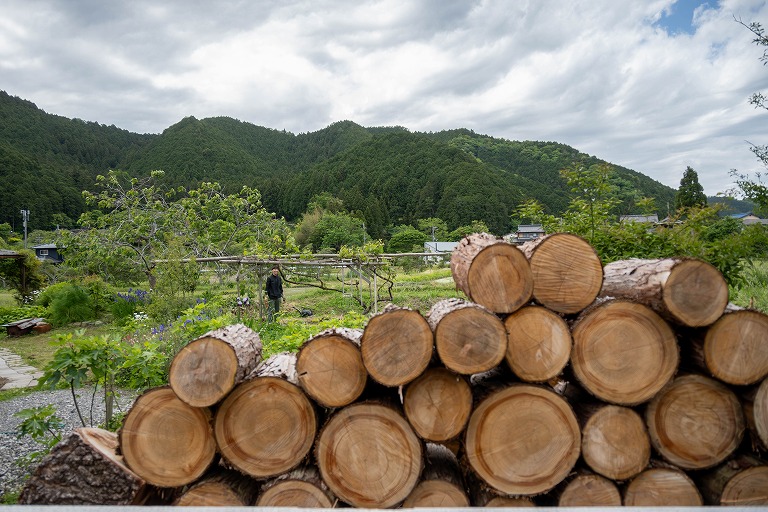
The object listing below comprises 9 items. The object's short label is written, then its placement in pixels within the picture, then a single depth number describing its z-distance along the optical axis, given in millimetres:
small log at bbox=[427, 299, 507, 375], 2121
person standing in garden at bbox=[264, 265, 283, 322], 9508
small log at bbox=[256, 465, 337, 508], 2188
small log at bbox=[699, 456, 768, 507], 2162
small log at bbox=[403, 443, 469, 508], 2199
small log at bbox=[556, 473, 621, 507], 2191
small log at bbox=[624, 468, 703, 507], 2201
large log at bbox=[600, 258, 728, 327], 2188
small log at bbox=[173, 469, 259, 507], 2238
